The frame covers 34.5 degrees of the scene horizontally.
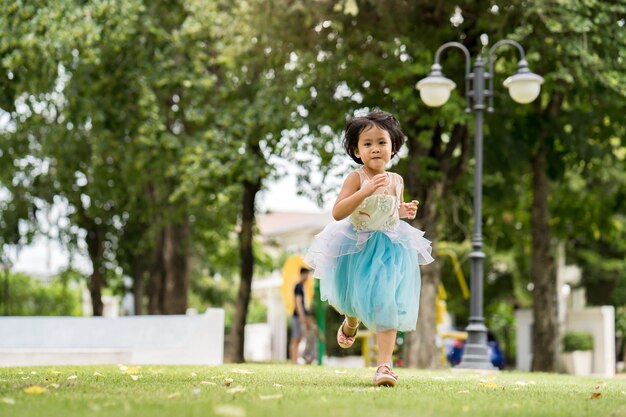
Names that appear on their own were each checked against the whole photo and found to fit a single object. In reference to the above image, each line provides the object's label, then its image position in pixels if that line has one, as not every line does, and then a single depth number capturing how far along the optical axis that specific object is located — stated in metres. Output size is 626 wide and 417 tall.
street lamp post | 14.65
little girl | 7.24
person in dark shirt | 19.20
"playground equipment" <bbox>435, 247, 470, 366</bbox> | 20.49
